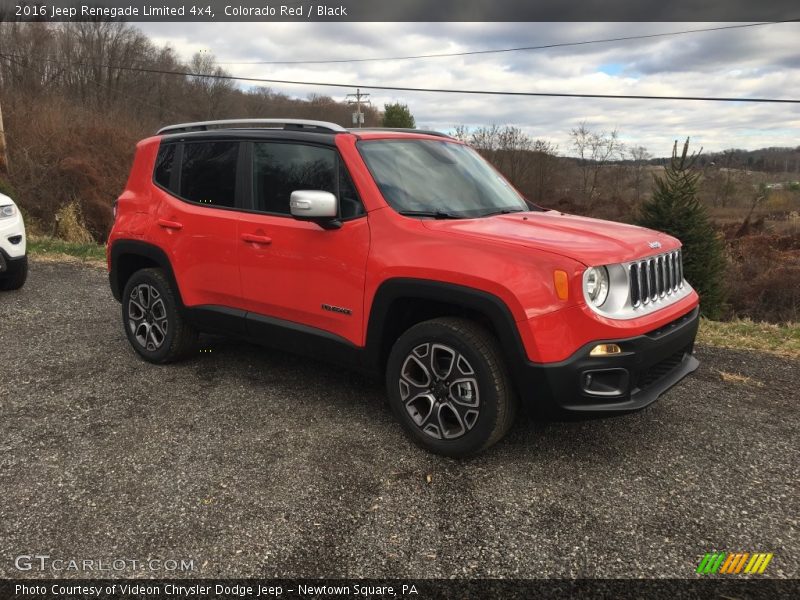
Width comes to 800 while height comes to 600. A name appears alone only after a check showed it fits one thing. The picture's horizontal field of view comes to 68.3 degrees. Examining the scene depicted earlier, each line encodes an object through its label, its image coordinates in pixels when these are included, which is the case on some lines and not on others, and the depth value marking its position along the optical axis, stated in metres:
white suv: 7.10
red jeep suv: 2.98
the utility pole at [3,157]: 14.65
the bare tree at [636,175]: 28.05
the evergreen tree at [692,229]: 13.46
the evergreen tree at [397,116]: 72.88
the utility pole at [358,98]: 57.17
